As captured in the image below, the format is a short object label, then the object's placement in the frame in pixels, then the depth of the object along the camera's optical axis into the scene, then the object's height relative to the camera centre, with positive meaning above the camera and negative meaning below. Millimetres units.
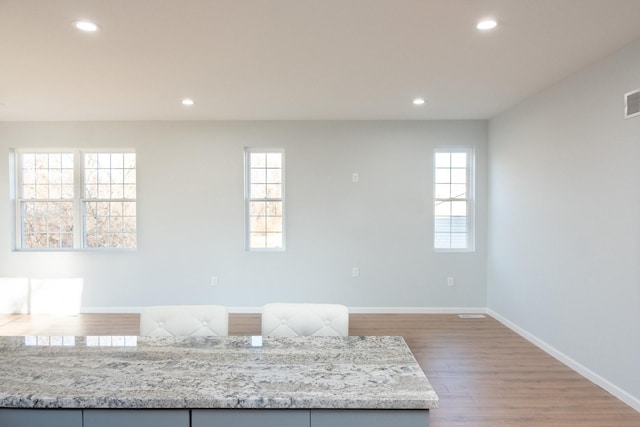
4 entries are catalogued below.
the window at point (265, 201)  5199 +108
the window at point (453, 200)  5168 +125
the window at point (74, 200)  5199 +119
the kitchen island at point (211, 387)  1143 -581
